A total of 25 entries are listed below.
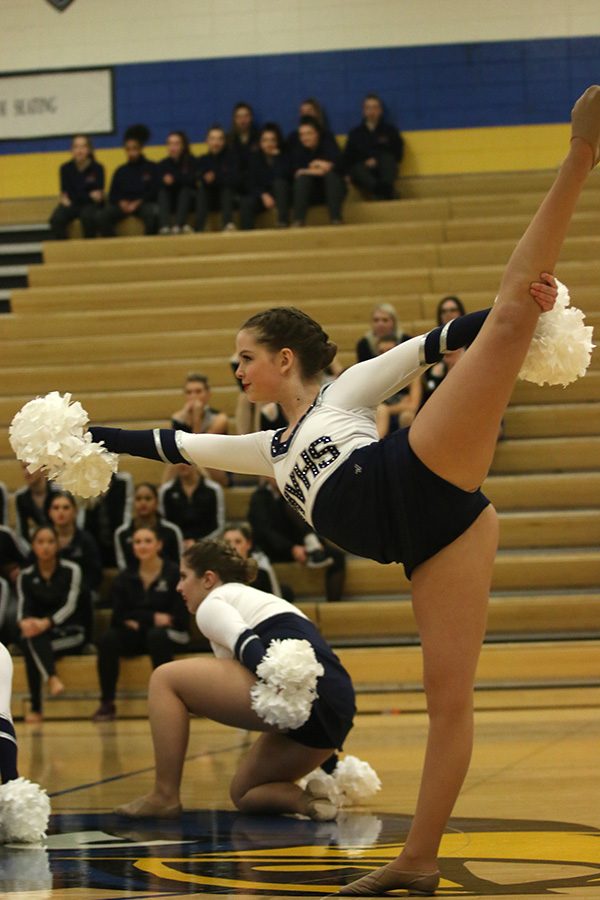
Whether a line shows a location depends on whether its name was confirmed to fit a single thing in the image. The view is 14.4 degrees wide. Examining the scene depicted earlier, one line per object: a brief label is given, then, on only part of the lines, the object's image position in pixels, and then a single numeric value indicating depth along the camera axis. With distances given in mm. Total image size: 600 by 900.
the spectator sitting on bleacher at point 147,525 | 15702
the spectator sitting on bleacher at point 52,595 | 15351
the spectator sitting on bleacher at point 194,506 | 16137
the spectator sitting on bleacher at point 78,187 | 23377
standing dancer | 5539
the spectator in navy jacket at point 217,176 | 22928
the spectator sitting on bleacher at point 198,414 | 16586
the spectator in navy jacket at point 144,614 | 14635
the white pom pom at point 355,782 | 8721
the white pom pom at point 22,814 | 7549
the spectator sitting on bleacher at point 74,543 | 15969
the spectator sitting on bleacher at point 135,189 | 23293
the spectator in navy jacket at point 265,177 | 22788
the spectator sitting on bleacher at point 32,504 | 16712
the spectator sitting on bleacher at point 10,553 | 16151
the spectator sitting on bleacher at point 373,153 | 23125
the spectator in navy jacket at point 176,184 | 23013
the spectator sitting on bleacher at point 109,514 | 16740
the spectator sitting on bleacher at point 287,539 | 15758
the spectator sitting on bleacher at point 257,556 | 14266
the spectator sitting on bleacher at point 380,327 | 17049
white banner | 25482
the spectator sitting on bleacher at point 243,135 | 23209
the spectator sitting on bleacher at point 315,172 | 22367
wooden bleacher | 15127
